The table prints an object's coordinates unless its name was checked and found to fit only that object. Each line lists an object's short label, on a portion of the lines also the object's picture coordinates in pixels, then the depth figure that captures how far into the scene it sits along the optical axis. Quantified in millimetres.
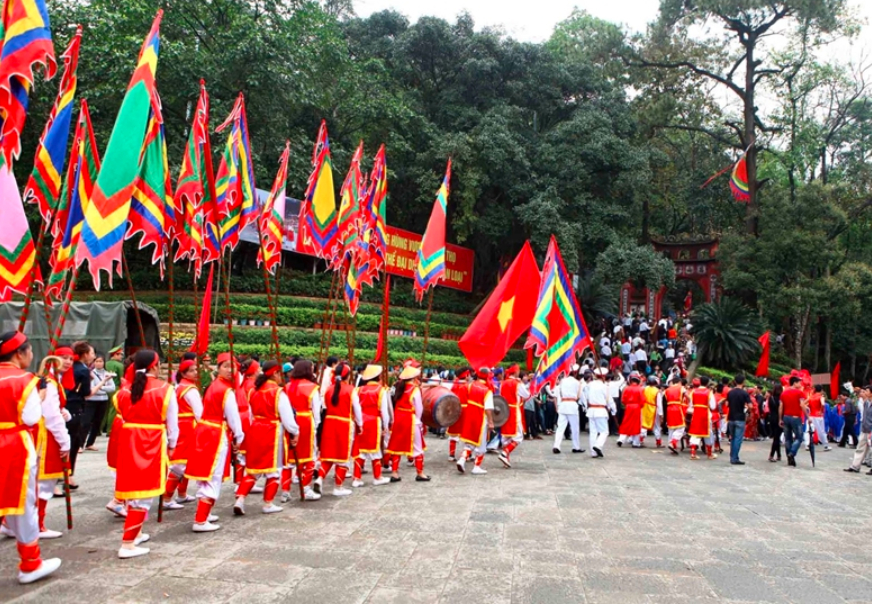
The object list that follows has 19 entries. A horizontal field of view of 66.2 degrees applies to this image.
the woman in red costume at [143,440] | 5430
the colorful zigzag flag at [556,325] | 10445
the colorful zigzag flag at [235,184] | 8289
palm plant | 25328
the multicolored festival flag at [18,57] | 5129
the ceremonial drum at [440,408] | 10016
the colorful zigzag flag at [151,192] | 7066
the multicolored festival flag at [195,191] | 7809
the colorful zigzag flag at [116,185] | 5812
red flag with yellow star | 10156
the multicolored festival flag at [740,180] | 30219
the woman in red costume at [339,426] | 7922
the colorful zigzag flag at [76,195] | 6395
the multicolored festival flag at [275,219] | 9805
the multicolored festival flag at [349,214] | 10469
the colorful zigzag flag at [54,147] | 6105
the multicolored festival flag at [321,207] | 10406
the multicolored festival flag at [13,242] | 5387
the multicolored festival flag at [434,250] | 11125
